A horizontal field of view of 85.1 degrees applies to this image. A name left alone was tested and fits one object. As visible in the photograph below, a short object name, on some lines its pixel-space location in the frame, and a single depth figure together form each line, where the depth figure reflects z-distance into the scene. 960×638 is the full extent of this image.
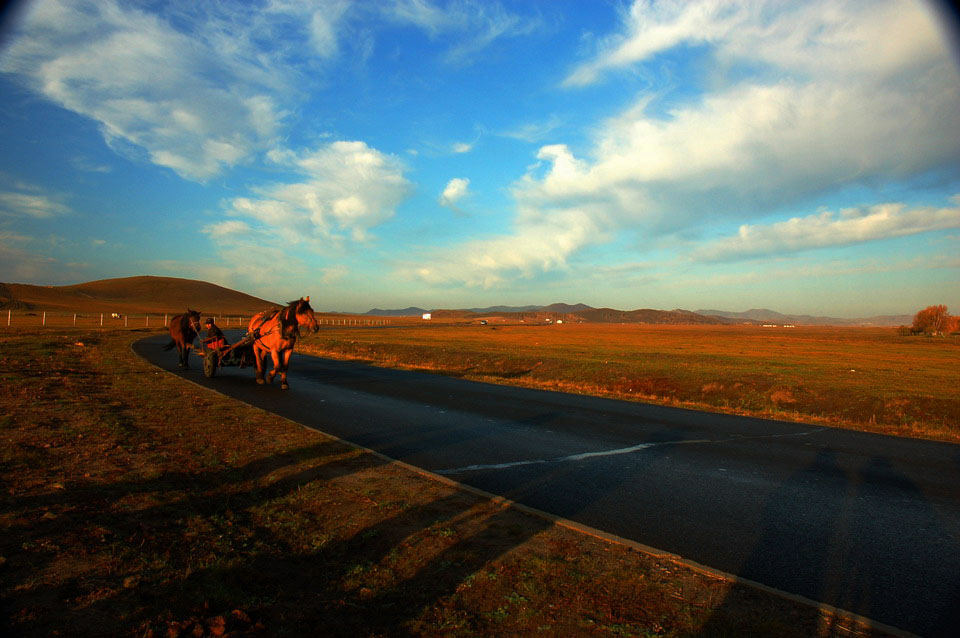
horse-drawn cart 15.92
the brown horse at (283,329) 14.58
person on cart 16.40
